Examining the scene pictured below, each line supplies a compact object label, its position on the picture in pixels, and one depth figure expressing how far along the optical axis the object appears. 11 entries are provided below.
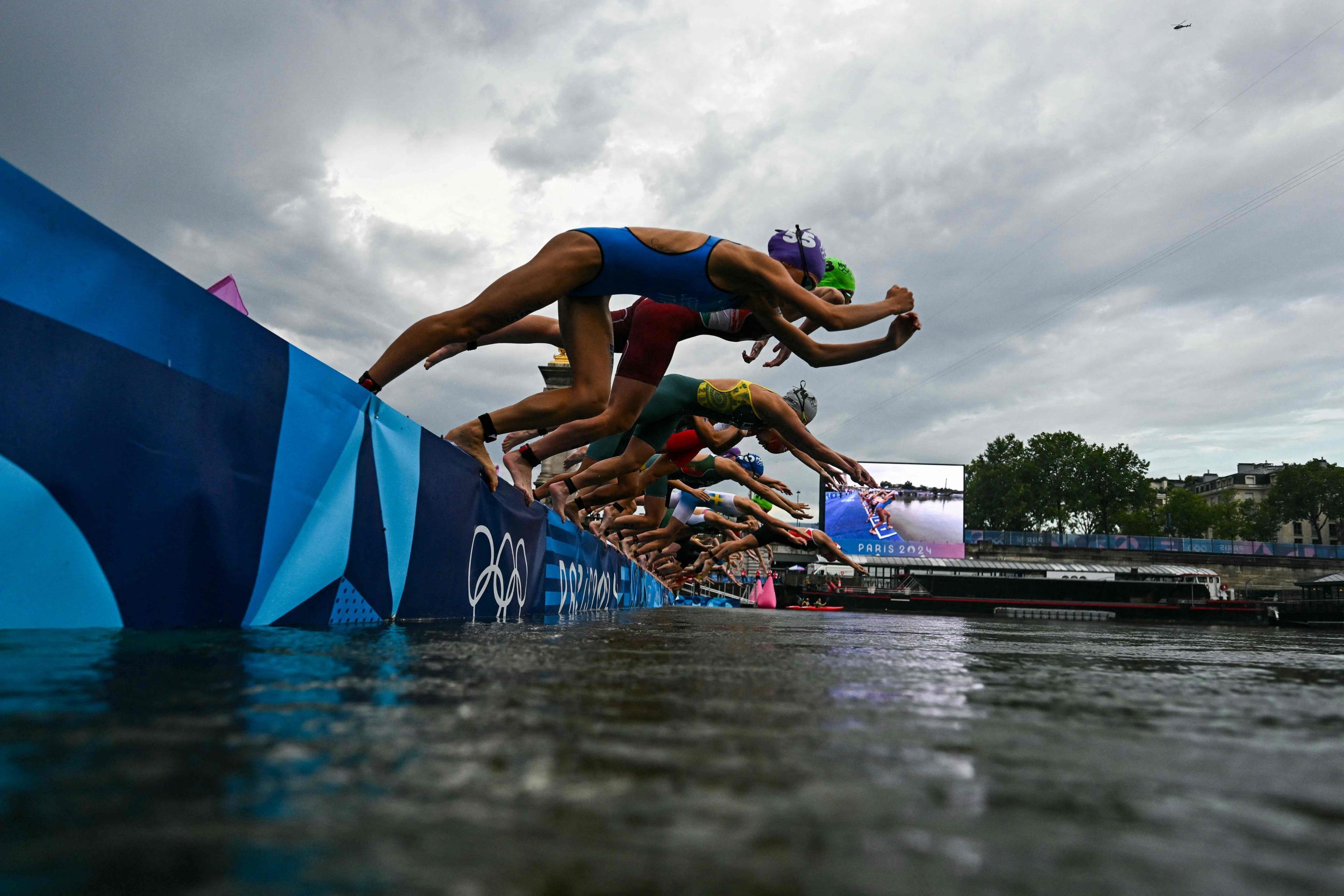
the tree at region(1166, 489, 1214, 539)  62.03
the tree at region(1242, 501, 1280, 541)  64.38
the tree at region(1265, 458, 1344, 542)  61.06
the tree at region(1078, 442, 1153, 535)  56.44
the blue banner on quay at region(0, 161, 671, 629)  1.73
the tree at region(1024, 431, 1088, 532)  57.03
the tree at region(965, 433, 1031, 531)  57.19
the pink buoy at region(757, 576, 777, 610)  22.94
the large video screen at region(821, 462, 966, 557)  41.94
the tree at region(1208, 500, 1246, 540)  64.50
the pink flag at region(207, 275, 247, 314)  3.55
